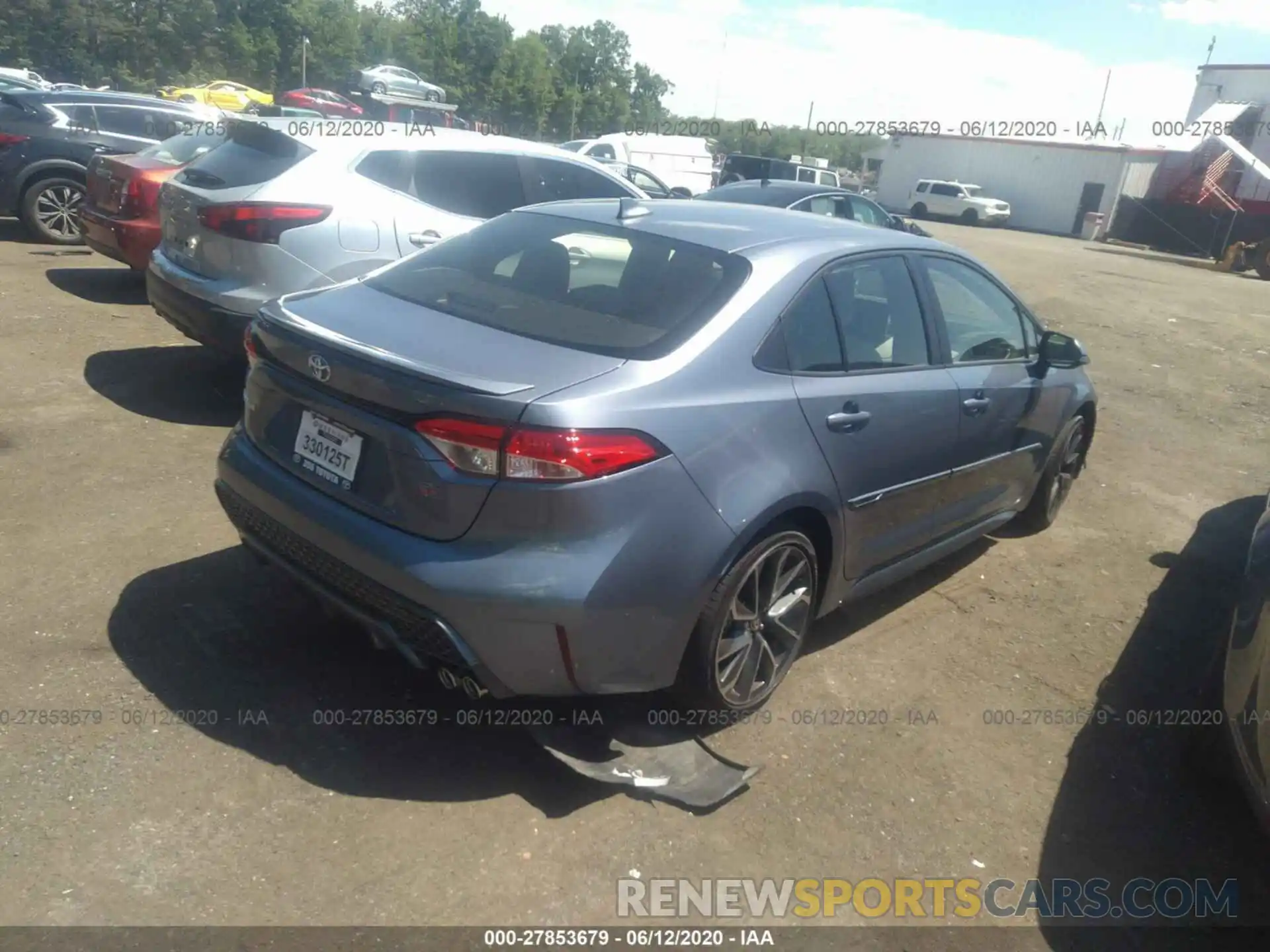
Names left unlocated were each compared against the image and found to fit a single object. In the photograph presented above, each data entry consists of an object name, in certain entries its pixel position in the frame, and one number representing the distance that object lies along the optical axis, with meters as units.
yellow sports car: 36.62
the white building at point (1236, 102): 40.50
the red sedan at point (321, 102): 33.81
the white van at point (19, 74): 26.59
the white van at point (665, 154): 24.00
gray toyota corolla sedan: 2.71
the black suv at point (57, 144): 9.72
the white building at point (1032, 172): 42.88
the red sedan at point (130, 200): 7.39
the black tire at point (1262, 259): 27.22
